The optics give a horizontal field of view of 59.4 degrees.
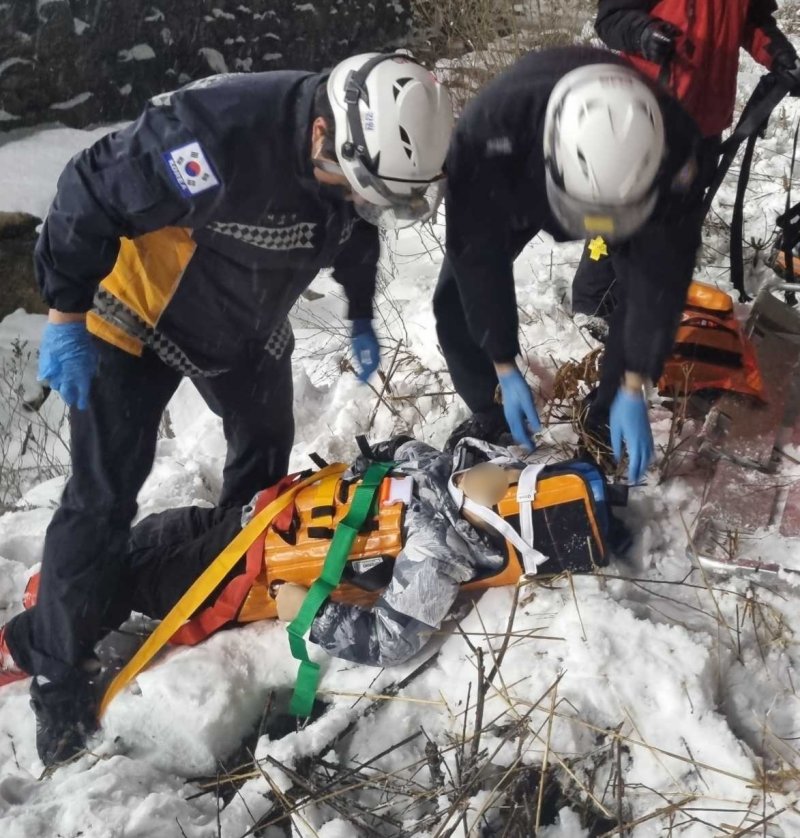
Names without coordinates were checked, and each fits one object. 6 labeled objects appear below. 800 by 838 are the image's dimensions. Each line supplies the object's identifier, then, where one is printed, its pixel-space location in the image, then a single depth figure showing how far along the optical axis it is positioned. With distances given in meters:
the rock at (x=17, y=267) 5.12
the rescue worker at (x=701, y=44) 2.45
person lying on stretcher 1.96
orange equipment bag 2.54
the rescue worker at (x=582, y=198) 1.51
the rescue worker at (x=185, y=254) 1.54
